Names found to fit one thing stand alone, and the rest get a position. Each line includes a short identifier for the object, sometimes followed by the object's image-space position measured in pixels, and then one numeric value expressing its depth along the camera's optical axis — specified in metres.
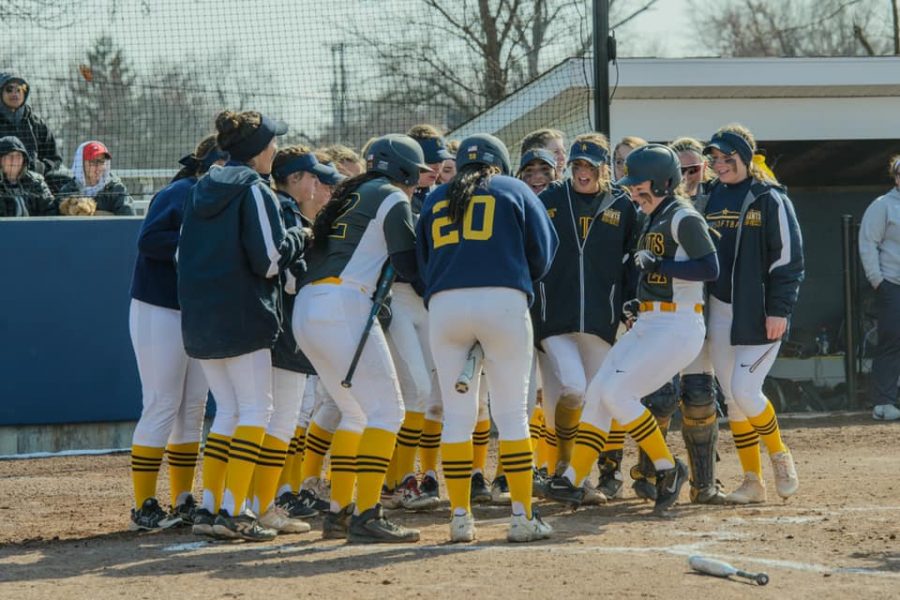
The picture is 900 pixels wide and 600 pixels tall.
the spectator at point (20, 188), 22.47
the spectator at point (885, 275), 25.81
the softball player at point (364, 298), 13.48
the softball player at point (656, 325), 14.64
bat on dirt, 11.22
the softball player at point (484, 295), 13.10
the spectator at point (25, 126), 23.62
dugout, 26.66
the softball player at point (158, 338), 14.78
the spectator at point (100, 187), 23.48
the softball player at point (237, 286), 13.56
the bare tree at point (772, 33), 97.06
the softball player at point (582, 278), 16.37
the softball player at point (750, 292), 15.95
